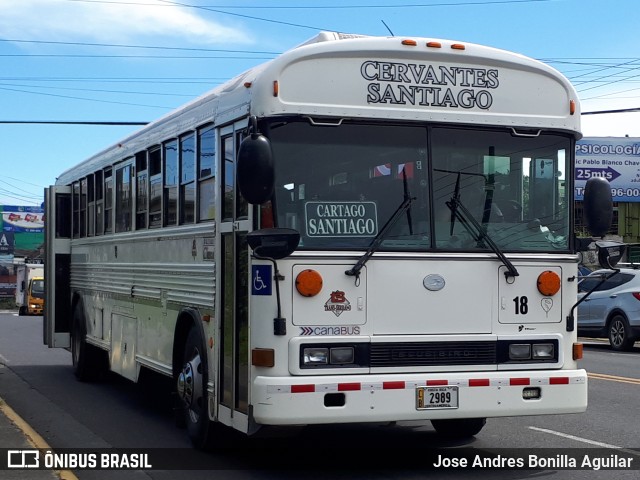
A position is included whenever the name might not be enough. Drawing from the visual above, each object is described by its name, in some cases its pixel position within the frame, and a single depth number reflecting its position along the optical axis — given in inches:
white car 781.9
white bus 289.3
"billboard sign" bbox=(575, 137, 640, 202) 1791.3
